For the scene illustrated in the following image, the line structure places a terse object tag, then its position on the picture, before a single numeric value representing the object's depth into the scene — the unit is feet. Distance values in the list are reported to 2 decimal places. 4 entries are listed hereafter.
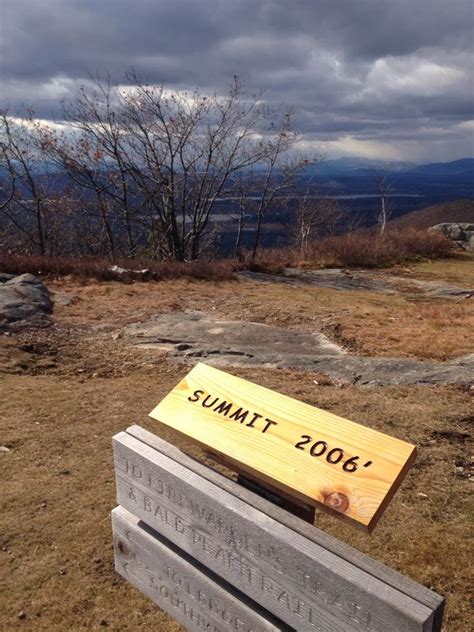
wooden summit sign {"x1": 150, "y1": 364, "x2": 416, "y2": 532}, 5.72
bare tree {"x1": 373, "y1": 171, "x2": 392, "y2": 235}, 113.19
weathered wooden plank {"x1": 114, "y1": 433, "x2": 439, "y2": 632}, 5.14
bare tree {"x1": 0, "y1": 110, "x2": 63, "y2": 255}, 65.46
